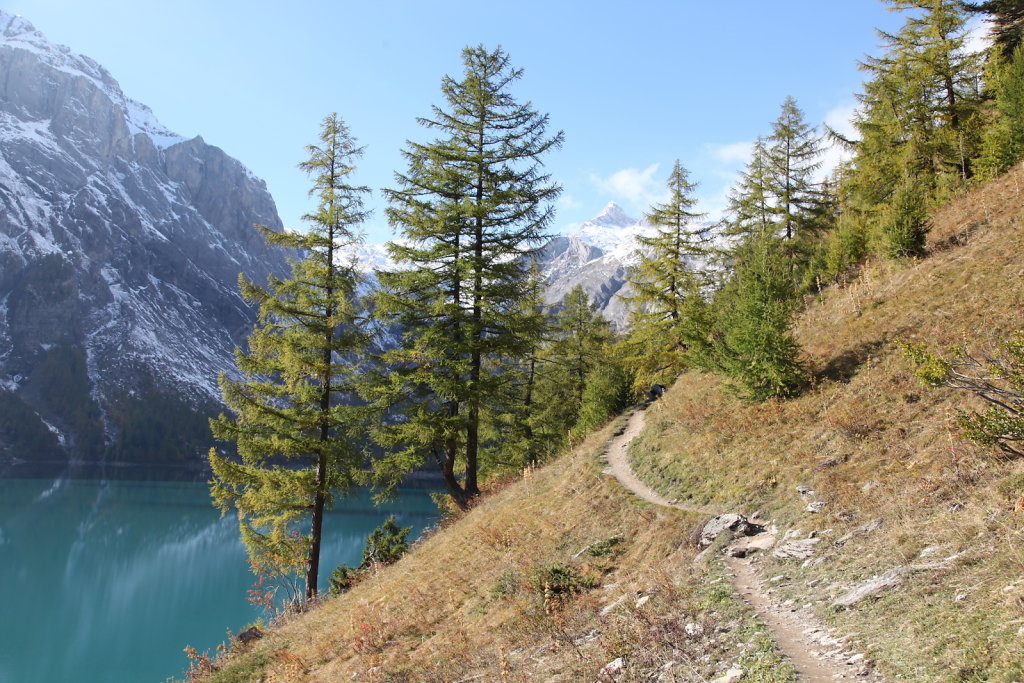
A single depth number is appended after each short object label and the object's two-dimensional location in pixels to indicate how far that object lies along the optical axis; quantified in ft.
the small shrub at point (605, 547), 31.59
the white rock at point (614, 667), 18.67
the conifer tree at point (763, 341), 42.45
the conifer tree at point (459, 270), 55.62
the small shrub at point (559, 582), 27.81
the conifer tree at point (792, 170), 86.89
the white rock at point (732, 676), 16.08
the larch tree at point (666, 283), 77.77
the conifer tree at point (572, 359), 87.86
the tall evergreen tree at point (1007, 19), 69.97
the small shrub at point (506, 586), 29.96
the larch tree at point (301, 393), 57.36
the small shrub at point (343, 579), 53.67
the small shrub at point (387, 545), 61.31
